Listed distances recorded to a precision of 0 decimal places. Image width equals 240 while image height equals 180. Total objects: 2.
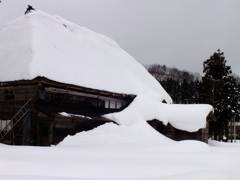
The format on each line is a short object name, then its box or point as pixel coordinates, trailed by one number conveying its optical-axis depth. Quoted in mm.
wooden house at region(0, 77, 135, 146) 18938
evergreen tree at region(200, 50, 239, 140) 36125
